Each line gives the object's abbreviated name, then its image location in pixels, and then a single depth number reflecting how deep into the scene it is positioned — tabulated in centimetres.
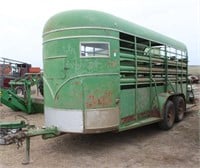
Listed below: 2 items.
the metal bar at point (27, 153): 362
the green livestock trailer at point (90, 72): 383
